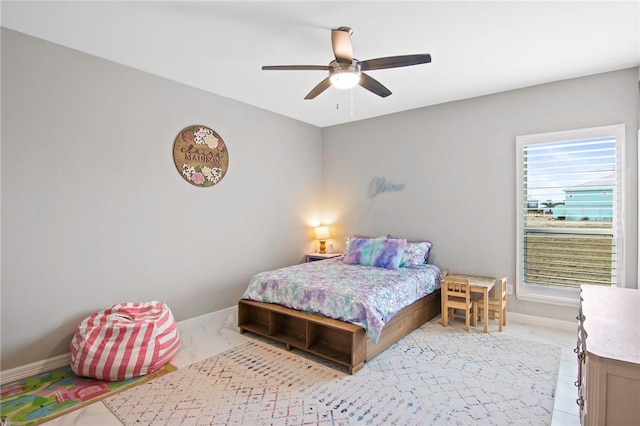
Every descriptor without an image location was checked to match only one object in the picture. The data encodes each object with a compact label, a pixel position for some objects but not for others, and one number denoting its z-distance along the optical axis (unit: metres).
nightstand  4.91
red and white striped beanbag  2.48
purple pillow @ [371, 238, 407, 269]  3.87
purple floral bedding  2.72
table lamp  5.28
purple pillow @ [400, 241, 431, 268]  4.00
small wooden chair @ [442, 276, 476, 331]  3.41
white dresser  1.10
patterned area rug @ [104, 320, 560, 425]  2.06
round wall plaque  3.59
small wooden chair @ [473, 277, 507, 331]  3.42
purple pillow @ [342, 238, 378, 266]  4.05
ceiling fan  2.28
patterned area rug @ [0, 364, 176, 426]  2.09
